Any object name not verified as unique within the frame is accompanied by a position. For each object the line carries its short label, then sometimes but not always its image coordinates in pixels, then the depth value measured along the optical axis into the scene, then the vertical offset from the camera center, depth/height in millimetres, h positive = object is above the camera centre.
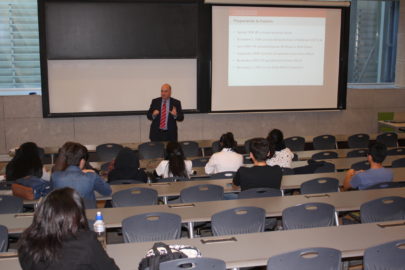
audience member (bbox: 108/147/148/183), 5958 -992
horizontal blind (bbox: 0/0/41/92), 10328 +612
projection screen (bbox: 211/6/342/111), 10445 +432
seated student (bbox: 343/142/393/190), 5535 -967
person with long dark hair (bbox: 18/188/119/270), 2670 -815
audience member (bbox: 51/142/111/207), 4750 -848
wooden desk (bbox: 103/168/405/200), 5477 -1110
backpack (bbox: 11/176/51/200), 5223 -1076
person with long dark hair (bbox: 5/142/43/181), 5762 -936
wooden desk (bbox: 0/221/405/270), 3461 -1137
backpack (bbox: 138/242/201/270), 3129 -1043
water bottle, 3449 -967
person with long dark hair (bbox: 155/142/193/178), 6164 -988
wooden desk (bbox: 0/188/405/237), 4340 -1108
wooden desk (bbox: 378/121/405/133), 10938 -923
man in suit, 8914 -651
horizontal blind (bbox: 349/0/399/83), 12273 +904
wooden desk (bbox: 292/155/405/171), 6793 -1068
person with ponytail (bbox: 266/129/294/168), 6570 -888
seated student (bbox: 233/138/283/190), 5242 -913
